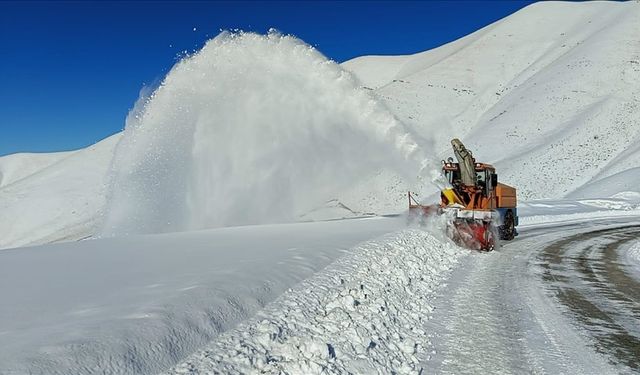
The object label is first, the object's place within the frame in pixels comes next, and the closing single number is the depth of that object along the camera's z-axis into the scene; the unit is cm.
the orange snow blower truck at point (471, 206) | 1357
